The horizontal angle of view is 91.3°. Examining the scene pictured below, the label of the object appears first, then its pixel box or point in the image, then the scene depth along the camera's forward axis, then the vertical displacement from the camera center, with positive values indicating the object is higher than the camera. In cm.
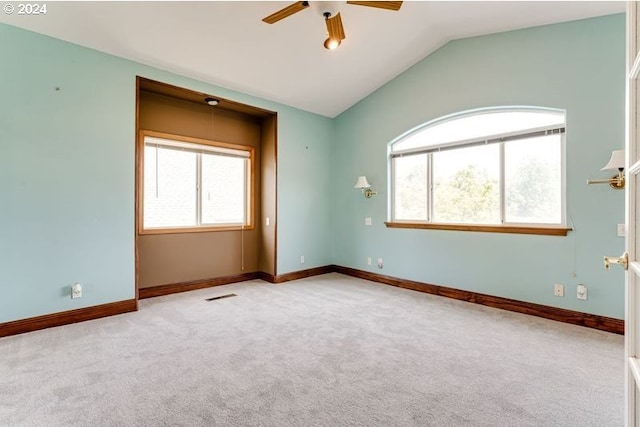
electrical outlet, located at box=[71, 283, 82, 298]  328 -82
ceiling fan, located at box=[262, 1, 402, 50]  256 +170
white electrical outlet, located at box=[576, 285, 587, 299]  323 -82
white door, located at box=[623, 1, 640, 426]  103 -2
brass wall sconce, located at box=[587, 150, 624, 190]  268 +37
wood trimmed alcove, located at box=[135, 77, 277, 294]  426 +6
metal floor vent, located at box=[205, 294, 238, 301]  418 -115
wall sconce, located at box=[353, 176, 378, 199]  507 +44
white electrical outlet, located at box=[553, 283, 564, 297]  338 -83
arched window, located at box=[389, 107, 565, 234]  357 +57
